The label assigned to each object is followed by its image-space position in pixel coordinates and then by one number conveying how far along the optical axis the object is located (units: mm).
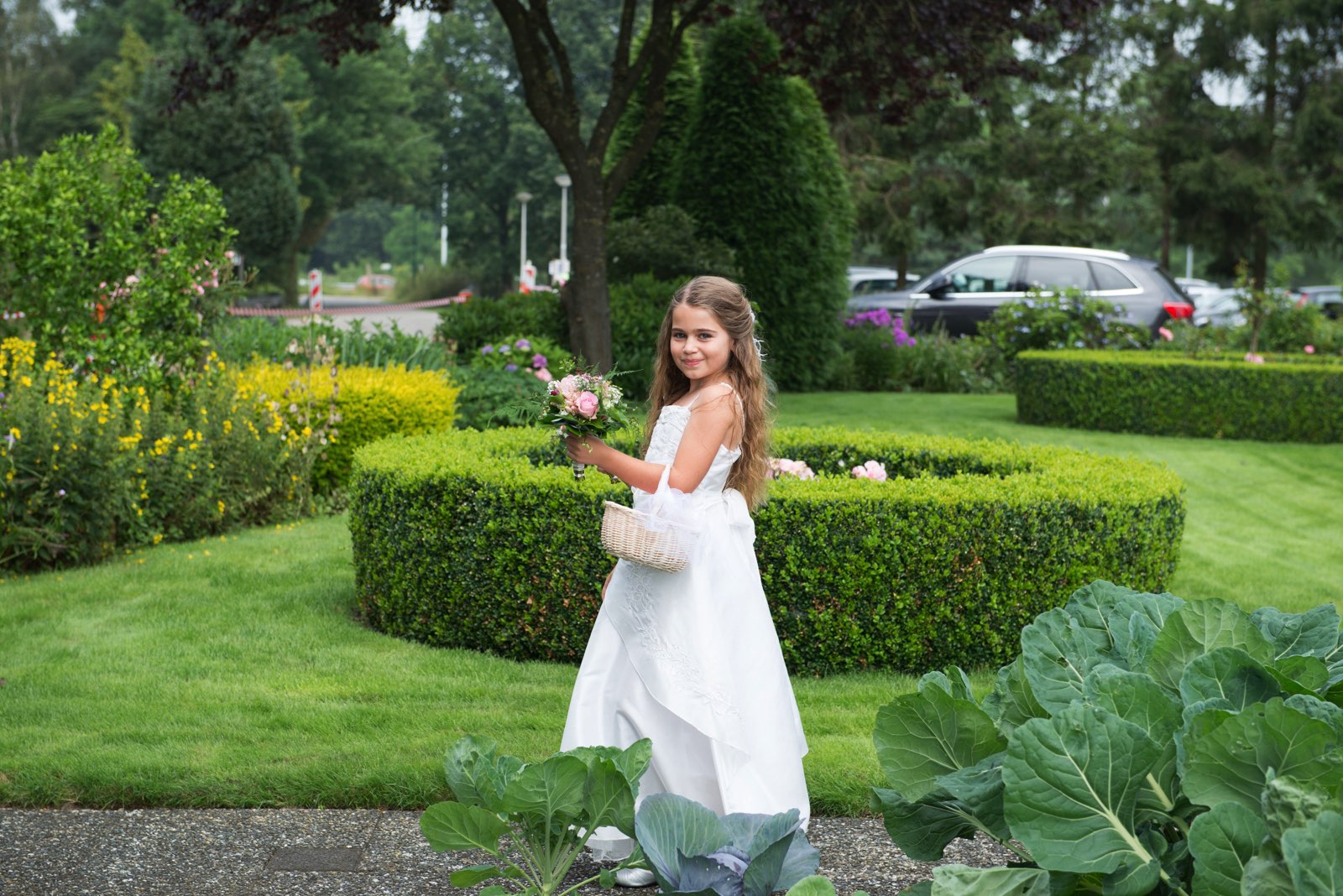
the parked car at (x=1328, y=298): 25875
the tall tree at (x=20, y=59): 45156
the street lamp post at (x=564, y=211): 36312
